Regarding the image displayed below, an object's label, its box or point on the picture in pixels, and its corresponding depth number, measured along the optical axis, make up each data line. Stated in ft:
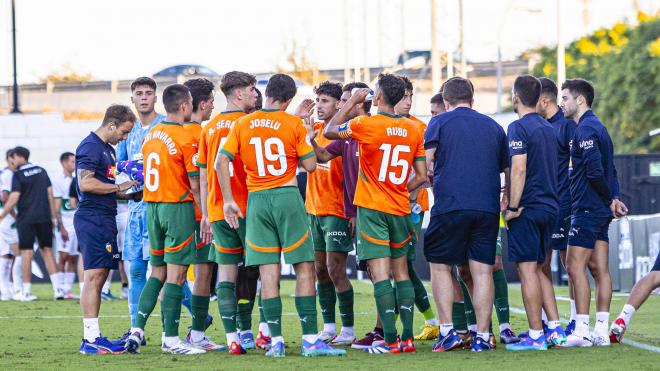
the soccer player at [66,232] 124.77
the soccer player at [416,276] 70.85
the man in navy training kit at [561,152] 68.44
